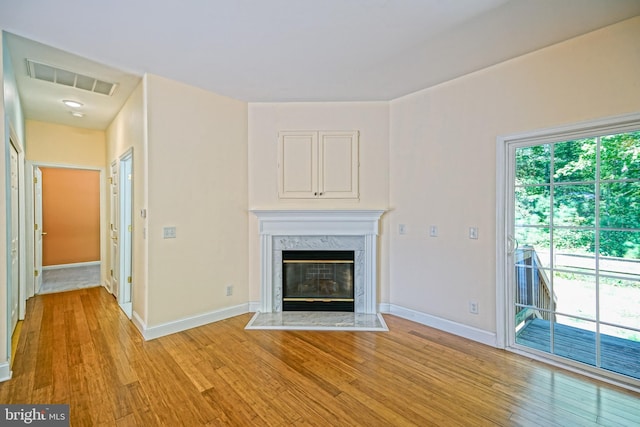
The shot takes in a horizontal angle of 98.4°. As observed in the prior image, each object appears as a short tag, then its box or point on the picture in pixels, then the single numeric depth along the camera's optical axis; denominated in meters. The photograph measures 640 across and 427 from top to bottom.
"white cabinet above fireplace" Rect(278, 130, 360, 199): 3.53
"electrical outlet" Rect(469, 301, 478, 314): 2.82
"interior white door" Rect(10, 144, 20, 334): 2.95
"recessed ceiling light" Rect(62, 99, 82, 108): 3.55
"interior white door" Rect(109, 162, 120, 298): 4.00
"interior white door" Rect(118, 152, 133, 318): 3.83
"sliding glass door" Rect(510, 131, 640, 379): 2.09
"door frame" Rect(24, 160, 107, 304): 3.91
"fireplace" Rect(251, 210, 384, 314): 3.48
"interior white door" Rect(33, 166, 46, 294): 4.22
